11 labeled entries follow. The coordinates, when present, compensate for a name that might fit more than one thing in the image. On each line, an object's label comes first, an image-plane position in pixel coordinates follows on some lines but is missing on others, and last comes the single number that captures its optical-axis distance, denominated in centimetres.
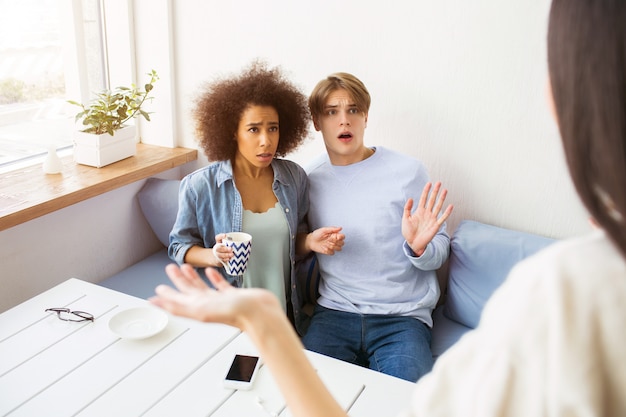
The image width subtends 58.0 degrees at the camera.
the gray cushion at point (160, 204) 249
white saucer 148
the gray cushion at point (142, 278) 230
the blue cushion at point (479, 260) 197
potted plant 236
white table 124
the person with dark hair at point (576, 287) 50
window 232
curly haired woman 190
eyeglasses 155
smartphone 129
